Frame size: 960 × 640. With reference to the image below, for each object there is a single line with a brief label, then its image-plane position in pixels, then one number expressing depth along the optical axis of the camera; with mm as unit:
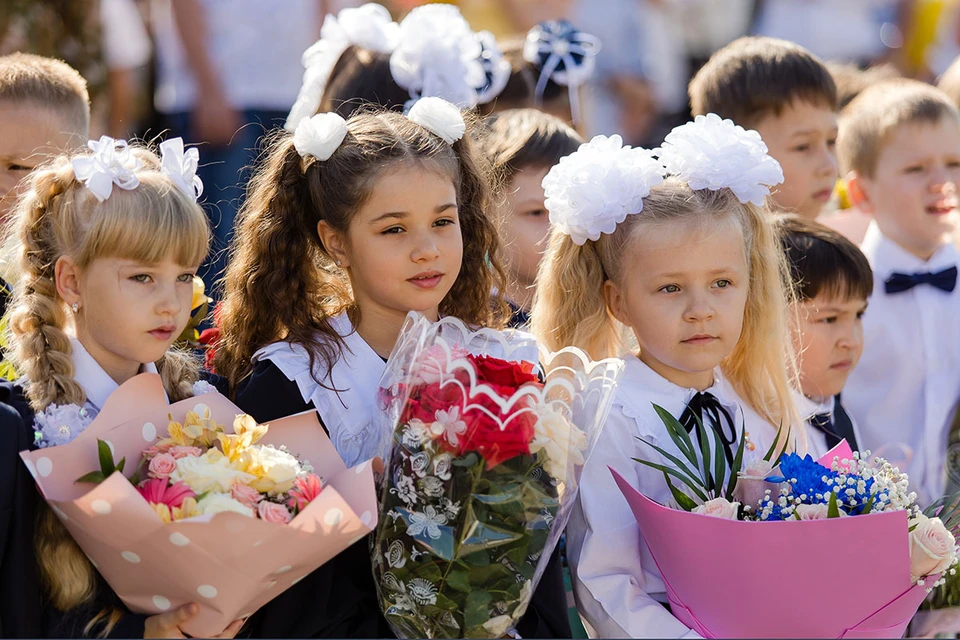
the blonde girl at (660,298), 5941
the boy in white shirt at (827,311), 7824
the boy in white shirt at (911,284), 8836
